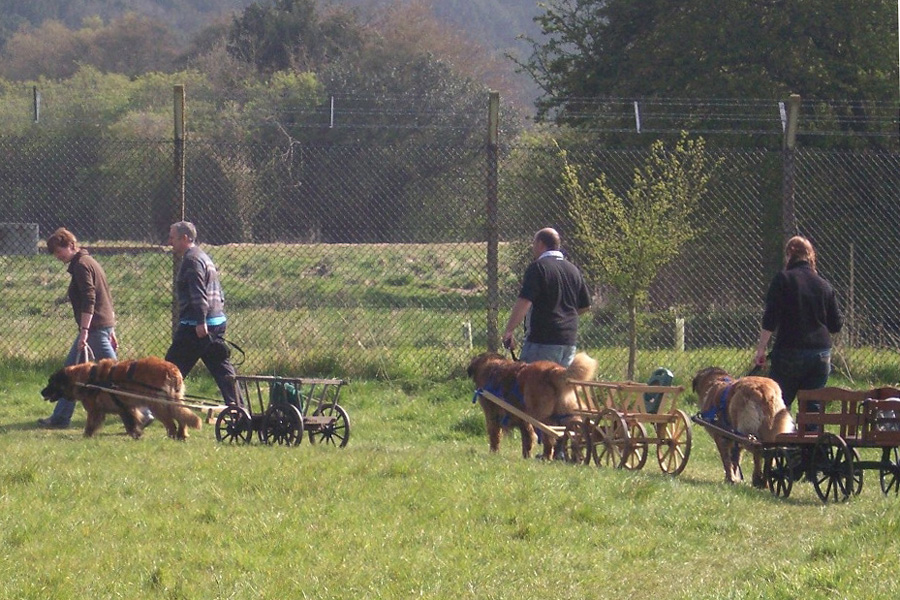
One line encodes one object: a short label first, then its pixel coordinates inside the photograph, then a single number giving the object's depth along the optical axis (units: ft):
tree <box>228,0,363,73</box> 326.85
